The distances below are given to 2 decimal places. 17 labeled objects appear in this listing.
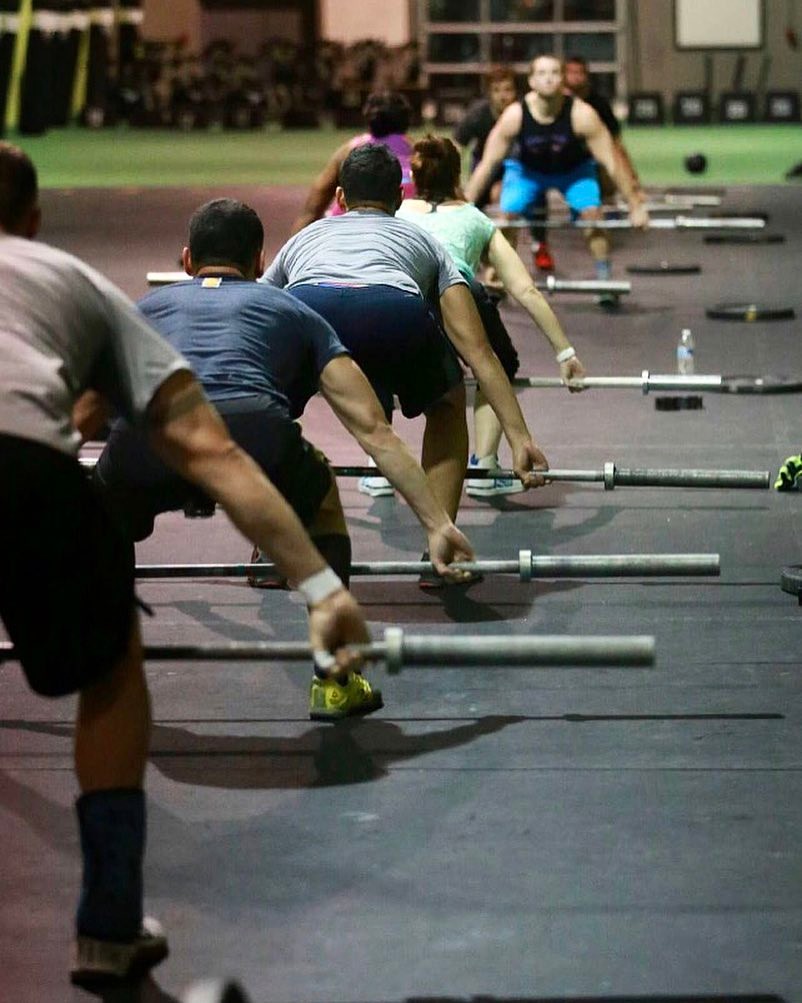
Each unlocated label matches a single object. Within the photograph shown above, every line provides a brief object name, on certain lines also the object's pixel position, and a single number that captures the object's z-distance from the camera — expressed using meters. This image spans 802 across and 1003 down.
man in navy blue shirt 9.81
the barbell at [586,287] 19.59
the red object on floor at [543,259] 28.59
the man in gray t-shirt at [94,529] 6.74
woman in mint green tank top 13.91
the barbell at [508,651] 6.99
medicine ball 41.62
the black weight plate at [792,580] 12.27
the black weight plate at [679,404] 19.17
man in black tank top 24.50
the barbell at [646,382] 14.45
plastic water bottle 18.83
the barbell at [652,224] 22.81
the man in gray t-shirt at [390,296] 11.84
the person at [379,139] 18.16
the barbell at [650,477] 12.37
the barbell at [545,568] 9.98
